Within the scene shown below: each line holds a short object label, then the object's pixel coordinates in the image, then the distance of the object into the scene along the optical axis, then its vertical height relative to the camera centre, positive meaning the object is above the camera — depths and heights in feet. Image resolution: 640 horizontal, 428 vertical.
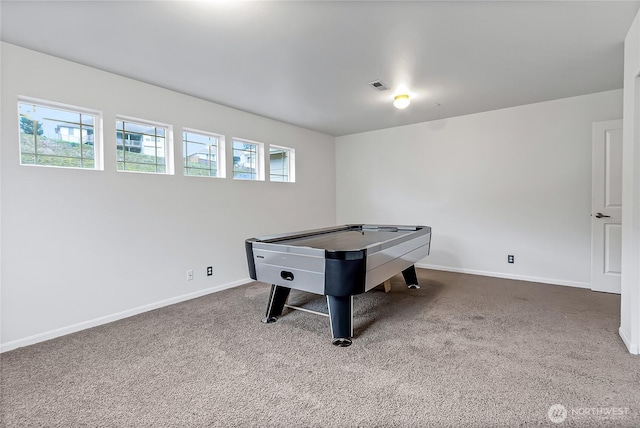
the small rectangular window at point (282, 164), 15.67 +2.23
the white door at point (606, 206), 10.79 -0.11
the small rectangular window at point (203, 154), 11.49 +2.14
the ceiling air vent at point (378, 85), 9.95 +4.03
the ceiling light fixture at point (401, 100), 10.85 +3.74
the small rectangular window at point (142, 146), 9.74 +2.11
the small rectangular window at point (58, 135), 7.98 +2.08
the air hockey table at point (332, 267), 6.88 -1.50
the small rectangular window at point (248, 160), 13.28 +2.16
